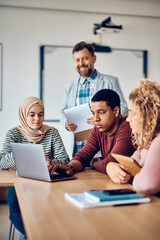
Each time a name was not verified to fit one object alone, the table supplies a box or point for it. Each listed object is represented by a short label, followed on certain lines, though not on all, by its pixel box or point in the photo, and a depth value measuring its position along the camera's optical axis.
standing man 2.85
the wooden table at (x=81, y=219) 0.89
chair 1.94
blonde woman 1.34
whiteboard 4.19
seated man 2.04
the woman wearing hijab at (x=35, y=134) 2.37
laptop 1.64
